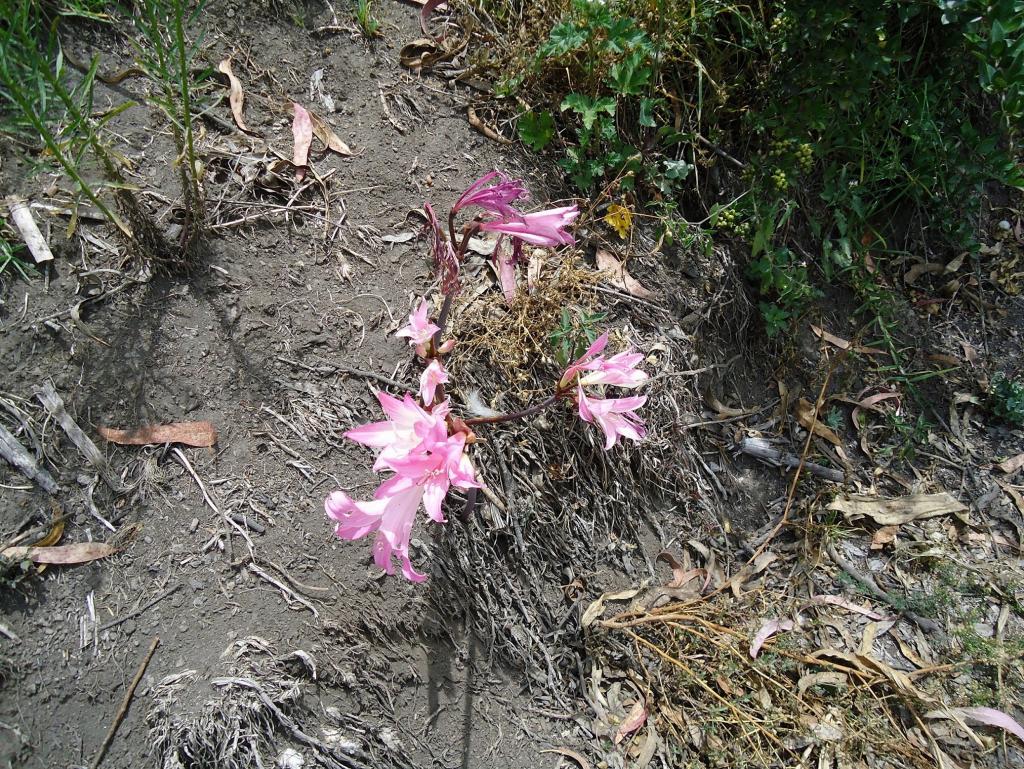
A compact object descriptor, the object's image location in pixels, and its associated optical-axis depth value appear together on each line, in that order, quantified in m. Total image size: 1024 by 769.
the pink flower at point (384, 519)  1.32
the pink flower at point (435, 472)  1.31
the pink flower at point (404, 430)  1.34
